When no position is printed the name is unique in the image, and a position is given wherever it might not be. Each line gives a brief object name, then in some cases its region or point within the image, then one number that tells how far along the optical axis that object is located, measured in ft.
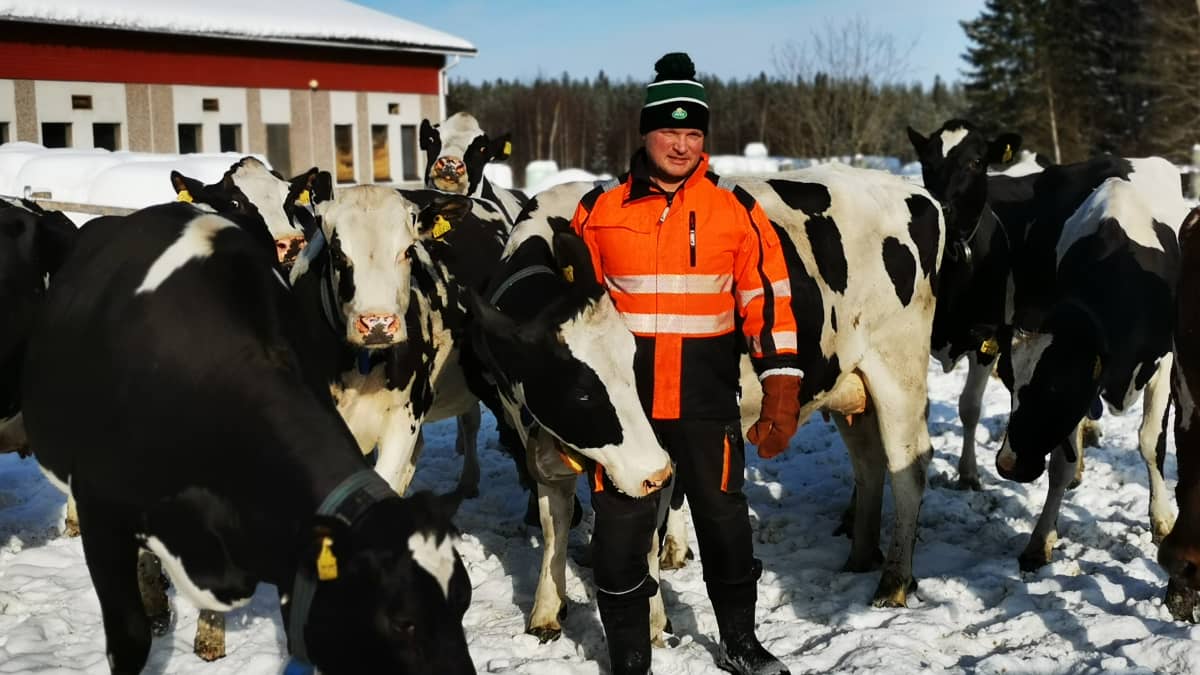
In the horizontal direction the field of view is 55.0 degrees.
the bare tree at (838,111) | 100.01
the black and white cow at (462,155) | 28.99
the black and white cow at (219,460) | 9.16
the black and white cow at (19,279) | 17.90
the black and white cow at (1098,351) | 19.19
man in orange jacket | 14.17
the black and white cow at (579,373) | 13.20
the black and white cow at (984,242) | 25.23
